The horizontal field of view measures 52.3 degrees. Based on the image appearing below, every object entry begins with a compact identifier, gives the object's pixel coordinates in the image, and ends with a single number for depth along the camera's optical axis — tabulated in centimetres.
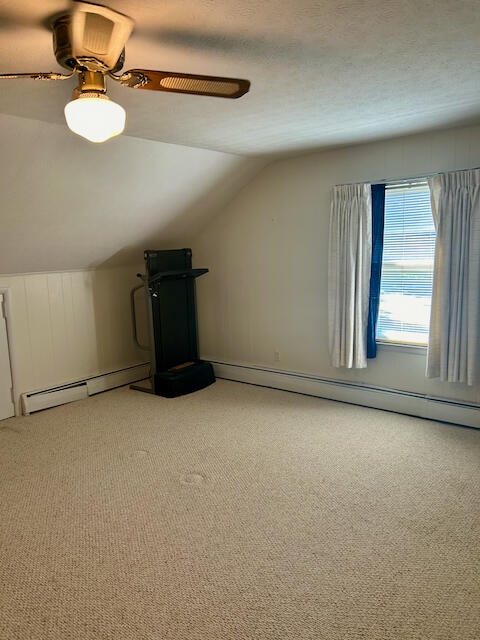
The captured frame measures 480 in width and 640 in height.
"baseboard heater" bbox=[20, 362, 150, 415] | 442
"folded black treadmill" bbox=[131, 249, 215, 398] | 484
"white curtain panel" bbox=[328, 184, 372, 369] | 416
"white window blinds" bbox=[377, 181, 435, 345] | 397
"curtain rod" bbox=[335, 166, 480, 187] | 378
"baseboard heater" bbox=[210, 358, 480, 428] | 389
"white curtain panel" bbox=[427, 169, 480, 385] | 362
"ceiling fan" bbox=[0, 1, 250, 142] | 171
